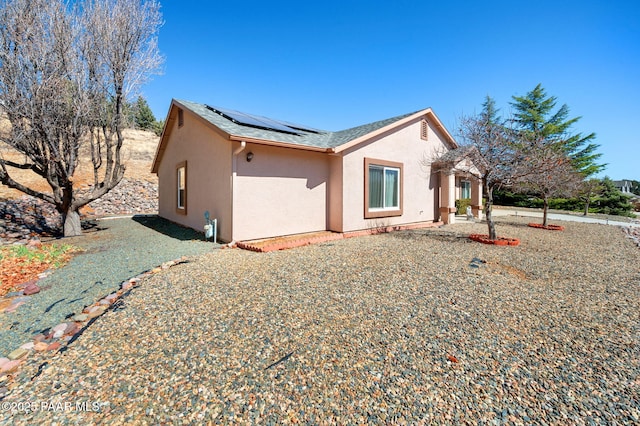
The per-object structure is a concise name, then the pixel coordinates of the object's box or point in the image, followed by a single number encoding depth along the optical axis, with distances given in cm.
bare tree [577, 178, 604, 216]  1313
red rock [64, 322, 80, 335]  325
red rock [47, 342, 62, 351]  291
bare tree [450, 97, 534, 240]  823
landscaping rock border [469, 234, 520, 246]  823
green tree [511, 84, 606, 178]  2669
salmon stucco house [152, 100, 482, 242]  786
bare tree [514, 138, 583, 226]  823
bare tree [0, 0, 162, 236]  755
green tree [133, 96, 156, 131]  3258
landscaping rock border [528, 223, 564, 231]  1169
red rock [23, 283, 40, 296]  450
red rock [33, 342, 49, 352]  291
